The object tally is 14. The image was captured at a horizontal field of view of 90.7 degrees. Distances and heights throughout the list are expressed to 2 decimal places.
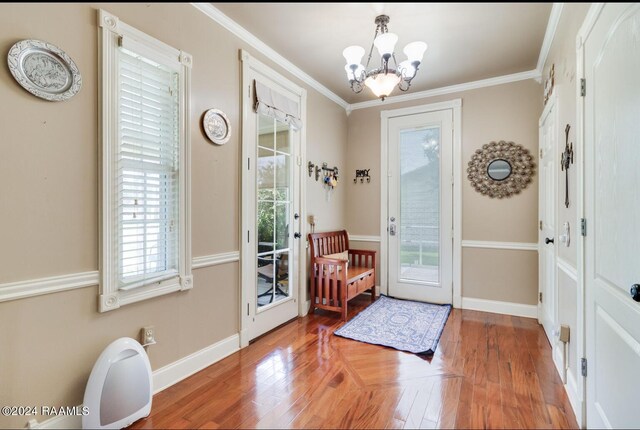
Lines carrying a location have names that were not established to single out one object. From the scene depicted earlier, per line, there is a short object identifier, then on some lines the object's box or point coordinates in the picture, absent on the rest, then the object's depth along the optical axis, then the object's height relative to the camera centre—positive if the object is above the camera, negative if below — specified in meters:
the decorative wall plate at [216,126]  2.32 +0.67
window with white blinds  1.74 +0.30
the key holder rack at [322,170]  3.60 +0.55
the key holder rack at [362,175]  4.30 +0.55
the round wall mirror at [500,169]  3.40 +0.51
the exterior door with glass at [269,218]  2.71 -0.03
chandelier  2.10 +1.08
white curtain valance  2.81 +1.04
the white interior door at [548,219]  2.51 -0.04
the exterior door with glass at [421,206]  3.80 +0.11
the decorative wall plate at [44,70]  1.44 +0.70
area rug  2.71 -1.09
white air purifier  1.57 -0.90
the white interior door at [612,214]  1.17 +0.01
